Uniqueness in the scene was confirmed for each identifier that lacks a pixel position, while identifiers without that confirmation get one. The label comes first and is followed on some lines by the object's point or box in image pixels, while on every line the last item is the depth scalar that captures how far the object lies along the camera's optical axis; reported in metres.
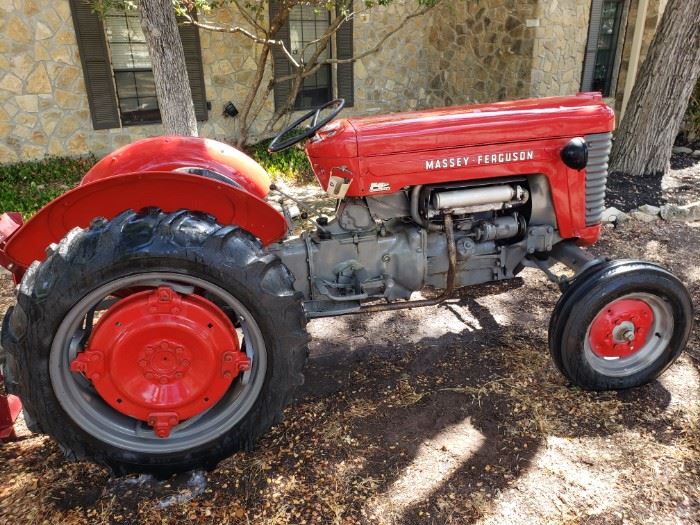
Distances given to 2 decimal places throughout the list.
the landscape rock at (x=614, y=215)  5.20
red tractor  2.01
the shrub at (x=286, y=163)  6.77
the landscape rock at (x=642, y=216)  5.33
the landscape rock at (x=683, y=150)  7.89
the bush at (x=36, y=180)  5.75
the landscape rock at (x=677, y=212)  5.33
